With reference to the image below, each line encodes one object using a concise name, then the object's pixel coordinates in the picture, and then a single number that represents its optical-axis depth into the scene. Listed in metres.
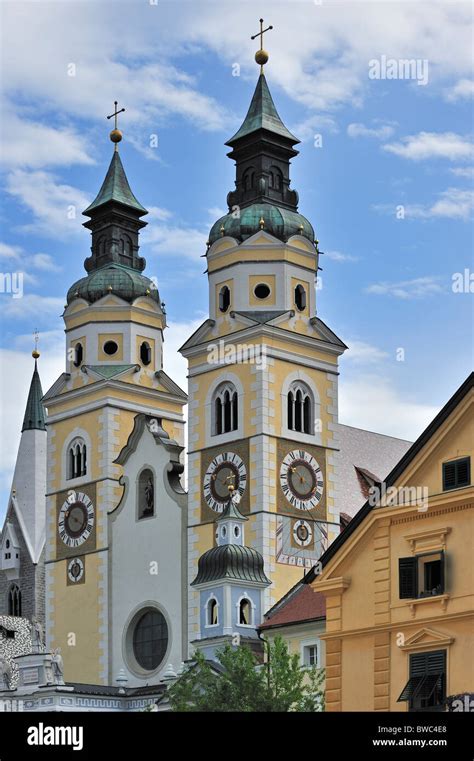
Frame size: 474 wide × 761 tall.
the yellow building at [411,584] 37.03
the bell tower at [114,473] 63.09
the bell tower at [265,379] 60.03
